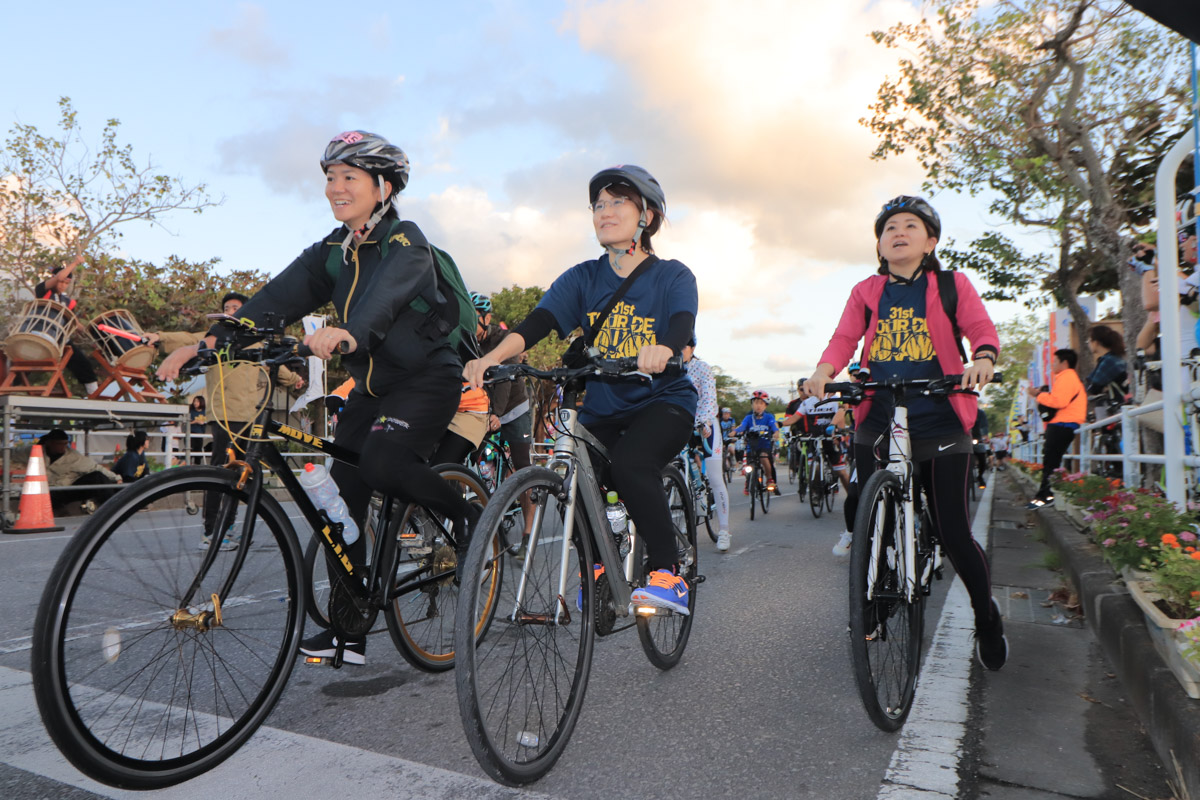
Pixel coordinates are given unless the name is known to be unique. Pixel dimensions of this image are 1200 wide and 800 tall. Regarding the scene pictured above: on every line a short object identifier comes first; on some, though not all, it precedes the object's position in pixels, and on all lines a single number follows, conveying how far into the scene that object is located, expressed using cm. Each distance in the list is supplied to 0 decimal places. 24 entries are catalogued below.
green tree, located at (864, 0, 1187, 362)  1519
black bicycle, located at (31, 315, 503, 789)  223
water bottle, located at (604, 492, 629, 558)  321
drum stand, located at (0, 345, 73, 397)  1002
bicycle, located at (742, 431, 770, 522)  1151
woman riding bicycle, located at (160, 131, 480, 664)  320
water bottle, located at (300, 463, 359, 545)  297
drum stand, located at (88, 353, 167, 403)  1100
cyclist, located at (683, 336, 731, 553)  761
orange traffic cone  920
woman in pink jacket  353
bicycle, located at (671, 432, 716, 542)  770
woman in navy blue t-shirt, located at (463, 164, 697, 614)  317
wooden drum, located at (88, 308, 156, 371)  1086
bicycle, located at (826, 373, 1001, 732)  286
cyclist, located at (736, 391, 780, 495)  1203
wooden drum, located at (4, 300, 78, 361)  1005
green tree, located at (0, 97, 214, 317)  1731
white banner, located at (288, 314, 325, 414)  1633
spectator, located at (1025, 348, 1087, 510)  976
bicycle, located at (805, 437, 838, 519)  1121
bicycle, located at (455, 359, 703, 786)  238
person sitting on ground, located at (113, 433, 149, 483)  1222
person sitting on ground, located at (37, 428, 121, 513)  1090
